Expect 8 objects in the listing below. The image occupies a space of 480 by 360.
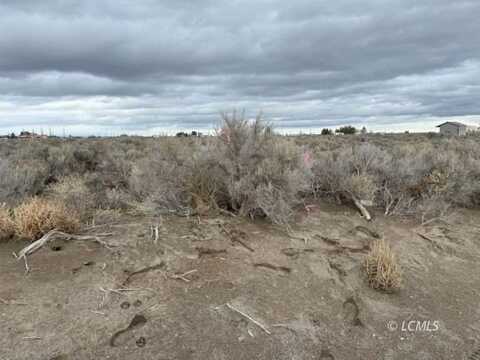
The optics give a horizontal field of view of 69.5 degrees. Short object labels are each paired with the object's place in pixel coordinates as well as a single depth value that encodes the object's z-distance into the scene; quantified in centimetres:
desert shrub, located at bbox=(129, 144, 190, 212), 691
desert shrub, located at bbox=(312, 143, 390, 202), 802
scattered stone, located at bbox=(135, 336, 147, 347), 356
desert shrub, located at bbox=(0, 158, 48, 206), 743
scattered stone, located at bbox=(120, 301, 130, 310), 407
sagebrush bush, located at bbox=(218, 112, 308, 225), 662
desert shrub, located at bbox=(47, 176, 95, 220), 643
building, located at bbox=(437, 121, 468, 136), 5353
